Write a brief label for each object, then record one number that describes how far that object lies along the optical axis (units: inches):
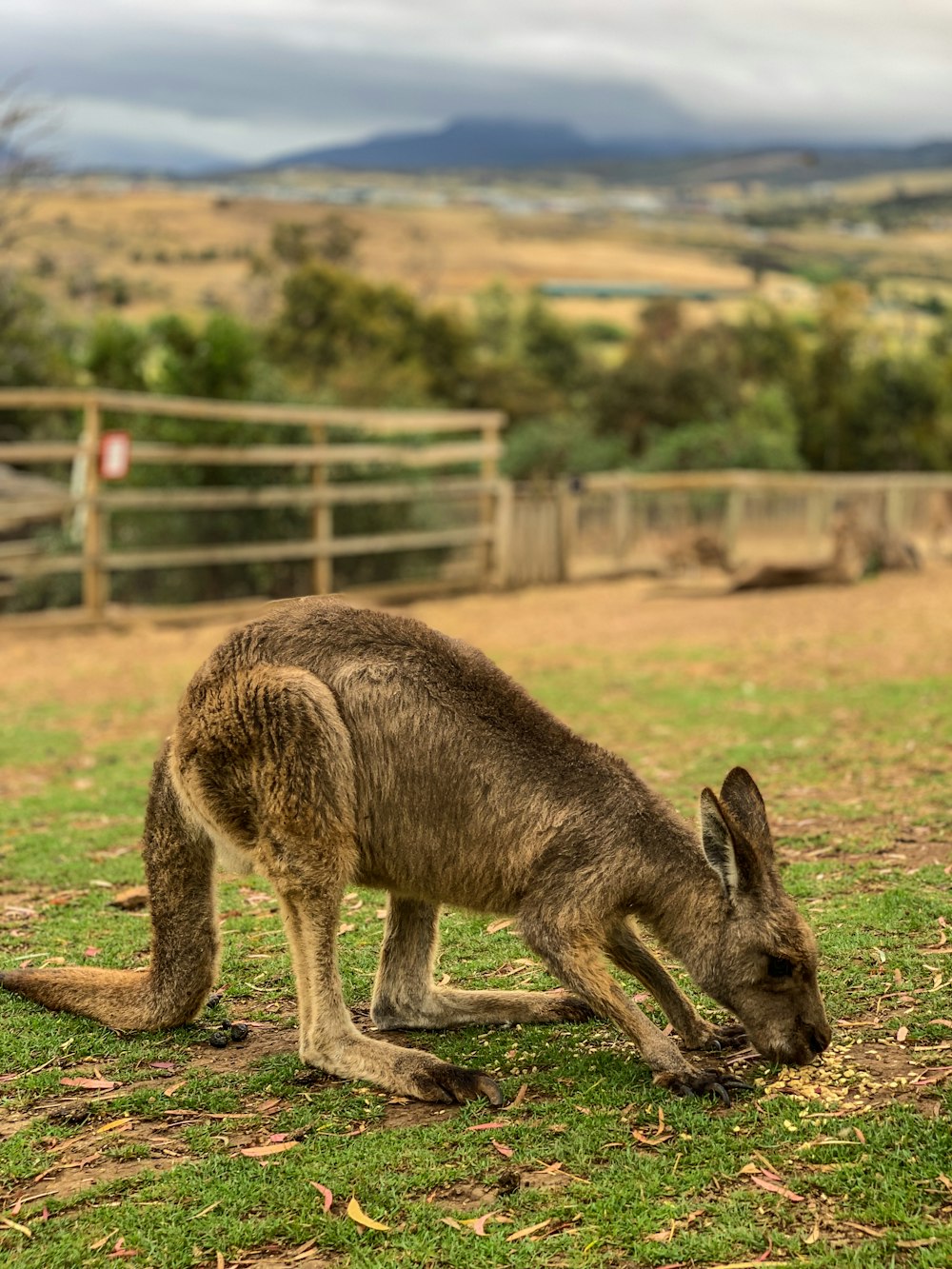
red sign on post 531.8
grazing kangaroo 151.3
